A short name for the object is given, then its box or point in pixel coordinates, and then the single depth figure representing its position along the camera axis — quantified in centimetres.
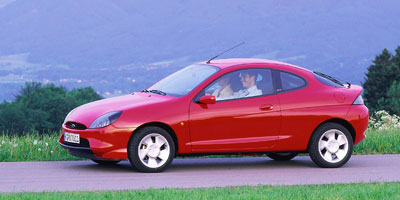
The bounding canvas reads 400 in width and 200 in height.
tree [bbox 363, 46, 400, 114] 9769
